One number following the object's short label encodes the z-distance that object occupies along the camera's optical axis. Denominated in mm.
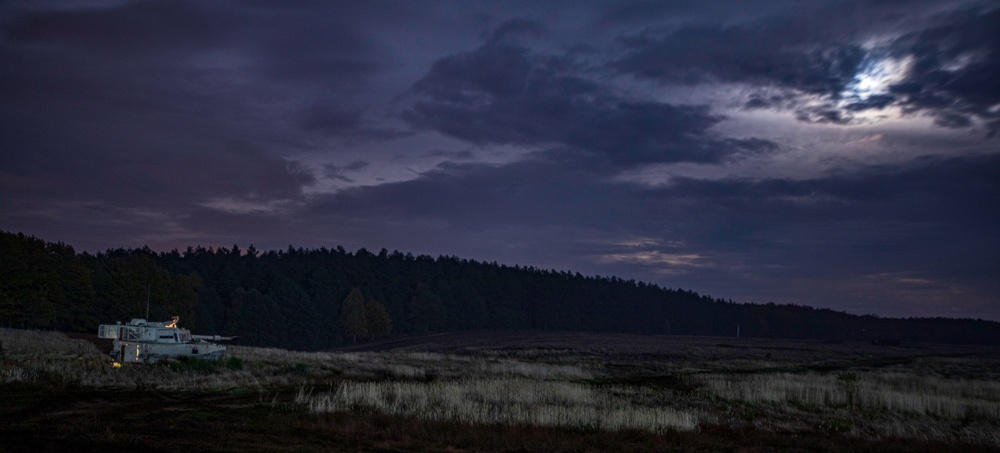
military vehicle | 35938
